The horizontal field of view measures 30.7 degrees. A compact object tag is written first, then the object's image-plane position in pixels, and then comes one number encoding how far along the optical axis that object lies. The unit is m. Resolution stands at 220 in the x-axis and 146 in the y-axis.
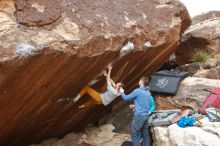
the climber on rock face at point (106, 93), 8.34
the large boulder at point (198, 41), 13.76
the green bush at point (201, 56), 12.80
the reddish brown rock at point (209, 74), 11.41
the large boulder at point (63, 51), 6.29
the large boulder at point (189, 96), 9.89
